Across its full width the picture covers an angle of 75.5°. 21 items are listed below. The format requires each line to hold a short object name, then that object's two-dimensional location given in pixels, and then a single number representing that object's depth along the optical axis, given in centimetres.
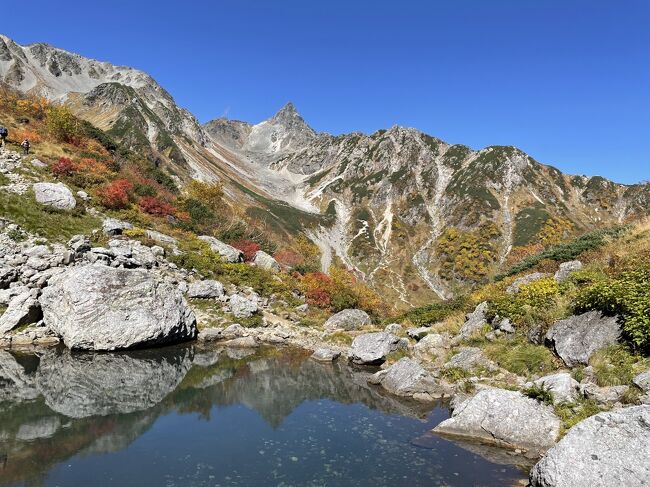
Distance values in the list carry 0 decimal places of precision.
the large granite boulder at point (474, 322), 2600
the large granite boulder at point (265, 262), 4534
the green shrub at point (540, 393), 1545
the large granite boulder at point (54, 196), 3669
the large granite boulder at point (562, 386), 1548
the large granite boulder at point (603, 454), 981
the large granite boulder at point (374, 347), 2691
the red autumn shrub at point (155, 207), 4550
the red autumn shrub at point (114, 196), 4105
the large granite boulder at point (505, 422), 1445
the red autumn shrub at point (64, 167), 4175
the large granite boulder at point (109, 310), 2559
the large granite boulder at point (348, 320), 3641
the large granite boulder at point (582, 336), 1823
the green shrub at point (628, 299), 1689
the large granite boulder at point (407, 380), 2072
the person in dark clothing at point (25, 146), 4256
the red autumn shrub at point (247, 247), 4676
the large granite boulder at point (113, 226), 3638
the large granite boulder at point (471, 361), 2139
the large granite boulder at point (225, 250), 4209
